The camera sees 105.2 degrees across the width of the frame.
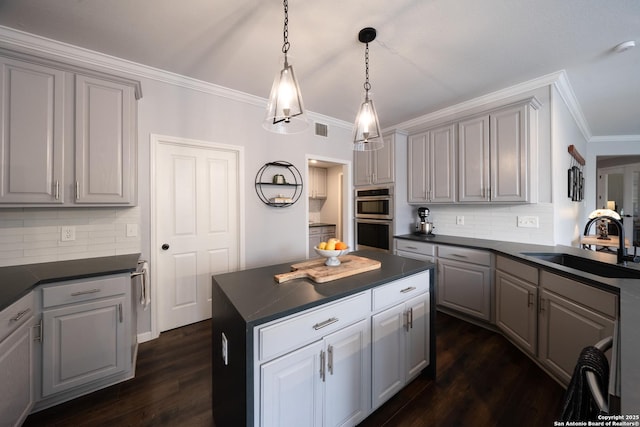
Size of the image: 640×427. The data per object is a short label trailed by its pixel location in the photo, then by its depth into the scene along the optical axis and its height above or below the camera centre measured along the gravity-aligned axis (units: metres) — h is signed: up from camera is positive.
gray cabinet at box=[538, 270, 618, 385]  1.46 -0.70
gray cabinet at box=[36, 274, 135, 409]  1.55 -0.83
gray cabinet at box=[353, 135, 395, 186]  3.52 +0.74
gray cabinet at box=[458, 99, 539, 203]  2.50 +0.65
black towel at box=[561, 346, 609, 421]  0.54 -0.40
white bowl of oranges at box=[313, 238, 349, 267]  1.58 -0.24
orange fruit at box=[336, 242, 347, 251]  1.62 -0.22
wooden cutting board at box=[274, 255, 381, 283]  1.44 -0.36
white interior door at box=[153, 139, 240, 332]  2.55 -0.13
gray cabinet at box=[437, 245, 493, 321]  2.54 -0.74
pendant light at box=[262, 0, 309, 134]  1.38 +0.65
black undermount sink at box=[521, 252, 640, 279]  1.76 -0.42
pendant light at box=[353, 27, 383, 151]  1.79 +0.65
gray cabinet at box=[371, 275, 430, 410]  1.47 -0.80
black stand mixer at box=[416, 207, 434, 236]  3.44 -0.15
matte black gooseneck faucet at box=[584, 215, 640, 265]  1.73 -0.27
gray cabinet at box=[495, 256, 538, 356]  1.99 -0.78
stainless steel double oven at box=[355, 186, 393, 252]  3.53 -0.07
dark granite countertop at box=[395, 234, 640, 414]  0.46 -0.33
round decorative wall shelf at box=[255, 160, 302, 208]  3.12 +0.39
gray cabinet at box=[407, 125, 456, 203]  3.10 +0.64
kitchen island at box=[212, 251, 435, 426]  1.03 -0.63
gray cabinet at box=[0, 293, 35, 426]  1.23 -0.80
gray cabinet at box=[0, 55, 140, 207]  1.65 +0.57
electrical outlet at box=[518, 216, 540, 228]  2.69 -0.09
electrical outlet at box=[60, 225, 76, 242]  2.04 -0.17
